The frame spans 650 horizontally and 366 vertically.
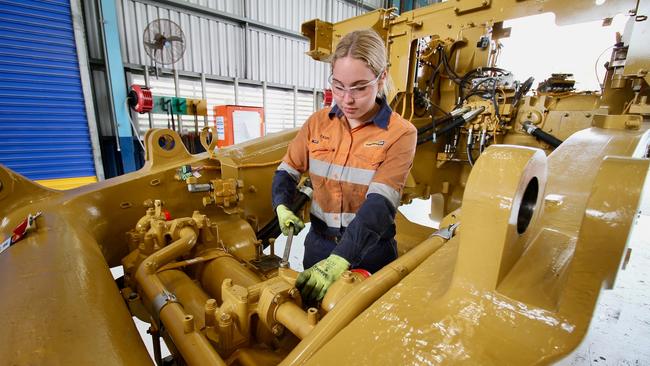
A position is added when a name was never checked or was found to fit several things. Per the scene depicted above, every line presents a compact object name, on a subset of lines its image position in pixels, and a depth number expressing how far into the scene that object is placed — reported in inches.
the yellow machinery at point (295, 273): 18.5
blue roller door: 157.1
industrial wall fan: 181.8
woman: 44.5
